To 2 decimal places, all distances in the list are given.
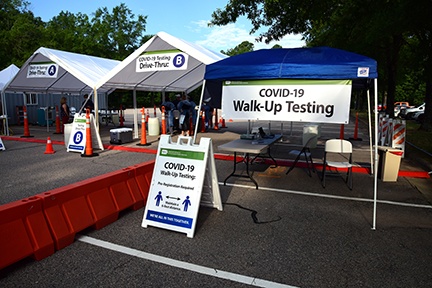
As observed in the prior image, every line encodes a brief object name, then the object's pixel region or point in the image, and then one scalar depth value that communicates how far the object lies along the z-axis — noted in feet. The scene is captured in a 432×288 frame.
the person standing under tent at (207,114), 55.16
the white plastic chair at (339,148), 20.11
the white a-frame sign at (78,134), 32.76
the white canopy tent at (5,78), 46.98
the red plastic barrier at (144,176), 16.74
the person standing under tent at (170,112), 49.90
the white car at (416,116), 87.18
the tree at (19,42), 101.50
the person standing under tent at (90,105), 52.84
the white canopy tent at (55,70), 39.65
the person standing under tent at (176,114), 50.61
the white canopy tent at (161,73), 33.22
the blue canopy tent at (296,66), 15.20
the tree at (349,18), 31.04
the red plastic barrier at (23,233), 10.23
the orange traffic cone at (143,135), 37.87
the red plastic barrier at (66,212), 11.82
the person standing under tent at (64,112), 50.35
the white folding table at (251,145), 20.15
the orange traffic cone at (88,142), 31.50
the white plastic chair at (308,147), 24.14
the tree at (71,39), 115.14
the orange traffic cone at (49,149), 33.01
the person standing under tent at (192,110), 48.99
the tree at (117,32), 153.99
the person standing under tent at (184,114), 46.28
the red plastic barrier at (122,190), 14.99
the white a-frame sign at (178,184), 13.80
